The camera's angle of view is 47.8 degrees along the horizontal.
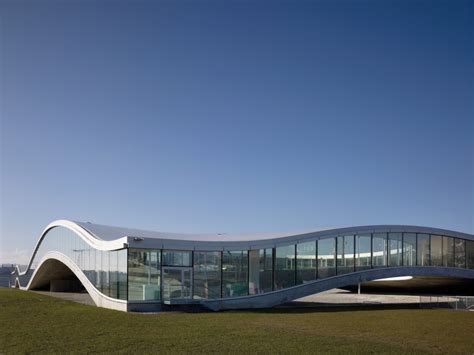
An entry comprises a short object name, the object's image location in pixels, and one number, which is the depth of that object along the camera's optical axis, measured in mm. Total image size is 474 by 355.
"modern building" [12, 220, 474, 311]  26375
